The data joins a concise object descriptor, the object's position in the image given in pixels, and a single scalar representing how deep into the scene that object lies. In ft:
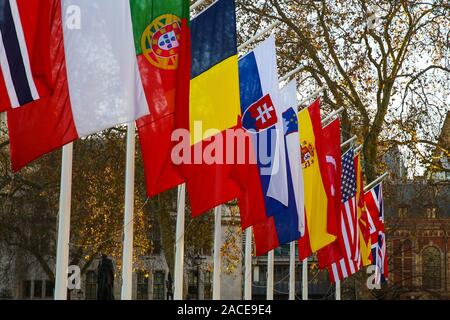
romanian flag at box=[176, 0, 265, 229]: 52.47
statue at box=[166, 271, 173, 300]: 116.44
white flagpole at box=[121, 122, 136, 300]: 47.91
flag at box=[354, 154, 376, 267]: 94.79
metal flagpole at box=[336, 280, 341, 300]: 111.29
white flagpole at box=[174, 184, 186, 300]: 54.03
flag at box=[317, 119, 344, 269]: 78.79
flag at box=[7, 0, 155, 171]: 39.34
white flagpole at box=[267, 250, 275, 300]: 83.51
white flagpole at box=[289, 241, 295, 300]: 93.43
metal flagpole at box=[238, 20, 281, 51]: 68.00
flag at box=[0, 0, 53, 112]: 37.81
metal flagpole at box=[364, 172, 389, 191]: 119.50
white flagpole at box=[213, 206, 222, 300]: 63.67
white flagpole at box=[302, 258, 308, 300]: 102.20
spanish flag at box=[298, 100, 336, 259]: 75.56
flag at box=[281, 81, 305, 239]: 65.41
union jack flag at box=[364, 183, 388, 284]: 110.01
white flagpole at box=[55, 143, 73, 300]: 42.09
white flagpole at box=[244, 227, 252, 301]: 76.74
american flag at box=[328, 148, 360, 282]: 86.84
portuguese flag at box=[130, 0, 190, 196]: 44.19
